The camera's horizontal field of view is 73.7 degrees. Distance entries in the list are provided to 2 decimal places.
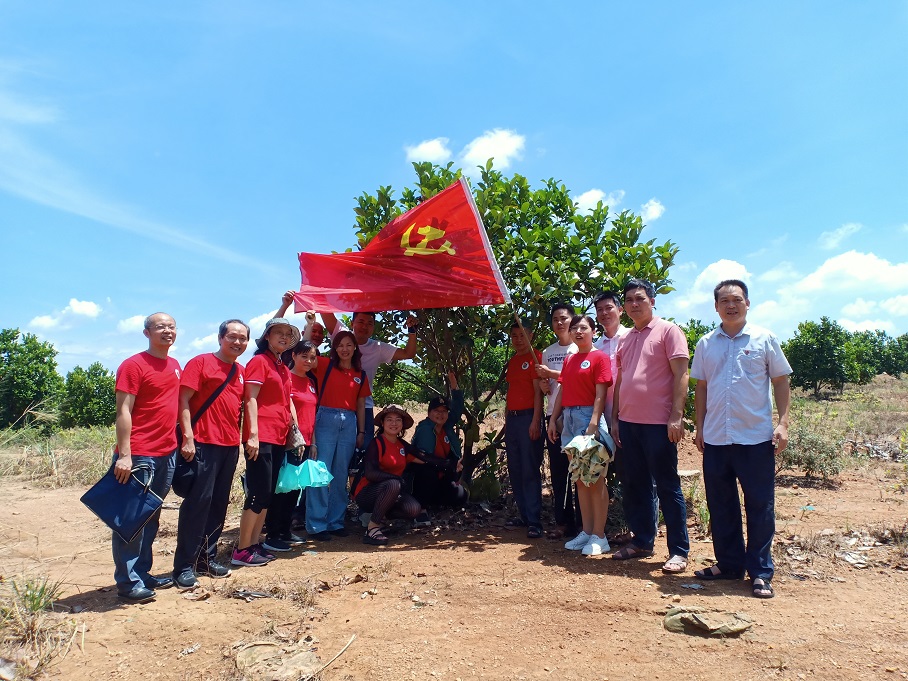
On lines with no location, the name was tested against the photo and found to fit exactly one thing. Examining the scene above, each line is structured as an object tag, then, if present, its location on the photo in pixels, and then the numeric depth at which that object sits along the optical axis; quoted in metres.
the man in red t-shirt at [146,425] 3.86
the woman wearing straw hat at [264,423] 4.66
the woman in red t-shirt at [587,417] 4.78
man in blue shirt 3.99
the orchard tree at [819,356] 23.56
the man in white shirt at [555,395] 5.38
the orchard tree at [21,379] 15.12
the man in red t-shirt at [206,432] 4.27
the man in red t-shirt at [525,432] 5.71
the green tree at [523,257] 5.90
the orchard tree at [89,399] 17.88
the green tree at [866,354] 24.38
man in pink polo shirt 4.45
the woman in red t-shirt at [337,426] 5.62
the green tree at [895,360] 37.50
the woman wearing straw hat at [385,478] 5.63
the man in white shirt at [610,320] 5.09
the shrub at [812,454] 8.29
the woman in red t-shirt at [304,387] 5.27
